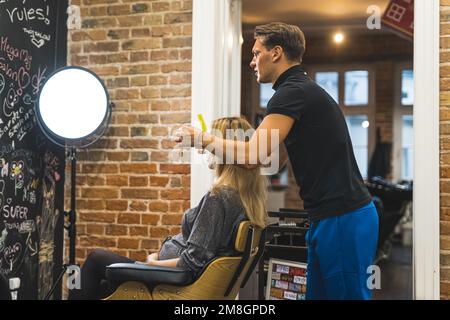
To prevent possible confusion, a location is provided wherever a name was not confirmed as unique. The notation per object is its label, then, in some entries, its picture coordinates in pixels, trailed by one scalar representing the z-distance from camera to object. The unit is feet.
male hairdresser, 6.10
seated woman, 7.06
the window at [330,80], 28.35
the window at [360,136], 27.55
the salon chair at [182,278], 6.82
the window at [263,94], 28.76
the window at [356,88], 28.03
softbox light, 9.36
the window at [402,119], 27.09
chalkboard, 9.12
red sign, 10.87
